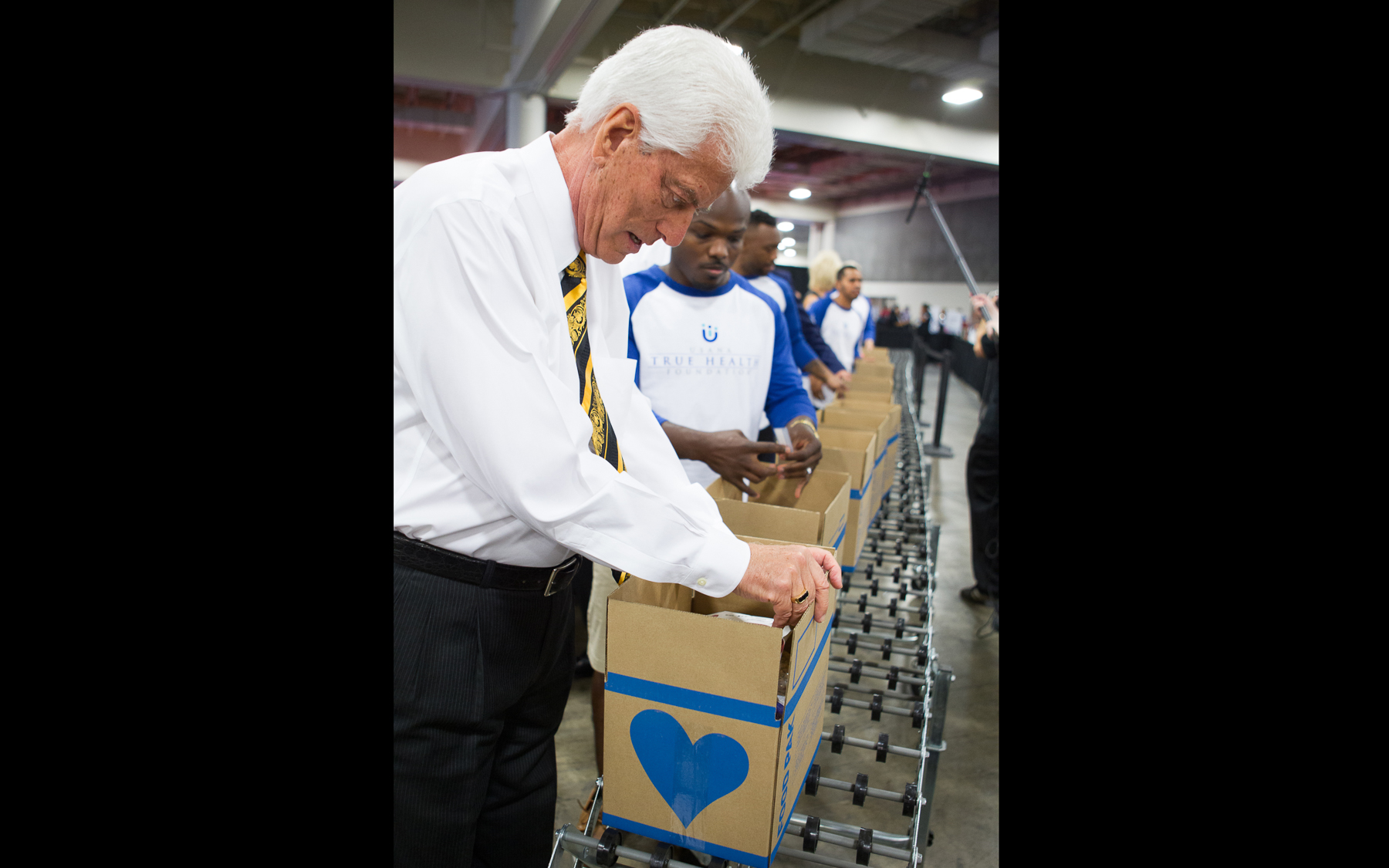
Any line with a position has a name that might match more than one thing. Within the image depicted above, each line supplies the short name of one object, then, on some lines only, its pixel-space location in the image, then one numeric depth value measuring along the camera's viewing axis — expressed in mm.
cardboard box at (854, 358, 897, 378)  5121
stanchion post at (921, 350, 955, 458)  6398
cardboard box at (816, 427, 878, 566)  2121
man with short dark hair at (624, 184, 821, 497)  2053
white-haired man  803
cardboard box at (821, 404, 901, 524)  2680
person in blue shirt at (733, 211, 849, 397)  3287
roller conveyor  1130
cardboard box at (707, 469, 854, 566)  1557
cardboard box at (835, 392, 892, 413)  3143
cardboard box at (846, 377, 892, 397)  4301
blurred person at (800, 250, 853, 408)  4461
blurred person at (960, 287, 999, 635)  3416
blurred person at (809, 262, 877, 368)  5391
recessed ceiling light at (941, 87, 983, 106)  7961
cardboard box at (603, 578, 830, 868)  985
